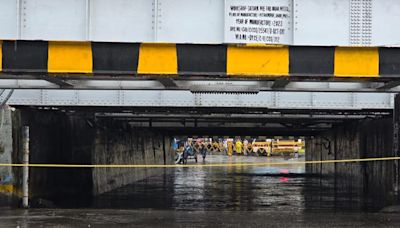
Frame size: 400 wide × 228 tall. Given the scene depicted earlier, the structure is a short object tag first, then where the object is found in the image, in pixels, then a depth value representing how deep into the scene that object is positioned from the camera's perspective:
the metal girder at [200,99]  14.70
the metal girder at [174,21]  9.53
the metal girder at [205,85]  10.63
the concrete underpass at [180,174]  14.41
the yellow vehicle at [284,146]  65.94
